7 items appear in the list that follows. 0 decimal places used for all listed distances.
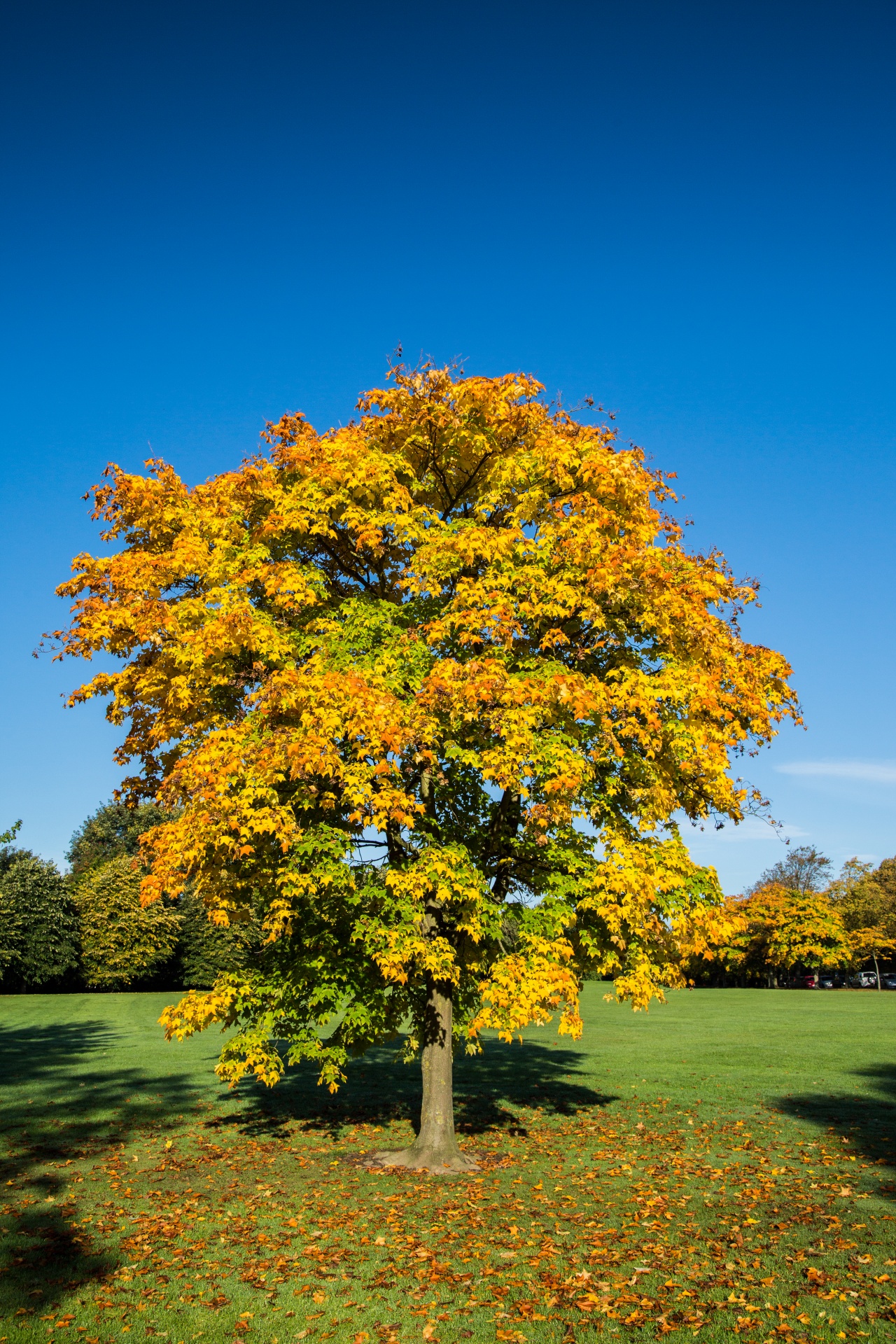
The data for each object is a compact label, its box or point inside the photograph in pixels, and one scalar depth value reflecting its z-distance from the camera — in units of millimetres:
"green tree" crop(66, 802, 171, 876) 69812
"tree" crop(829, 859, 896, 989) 56000
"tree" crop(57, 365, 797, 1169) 10367
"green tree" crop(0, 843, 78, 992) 45750
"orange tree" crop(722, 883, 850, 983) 55625
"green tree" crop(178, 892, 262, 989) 51969
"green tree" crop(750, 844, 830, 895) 78562
